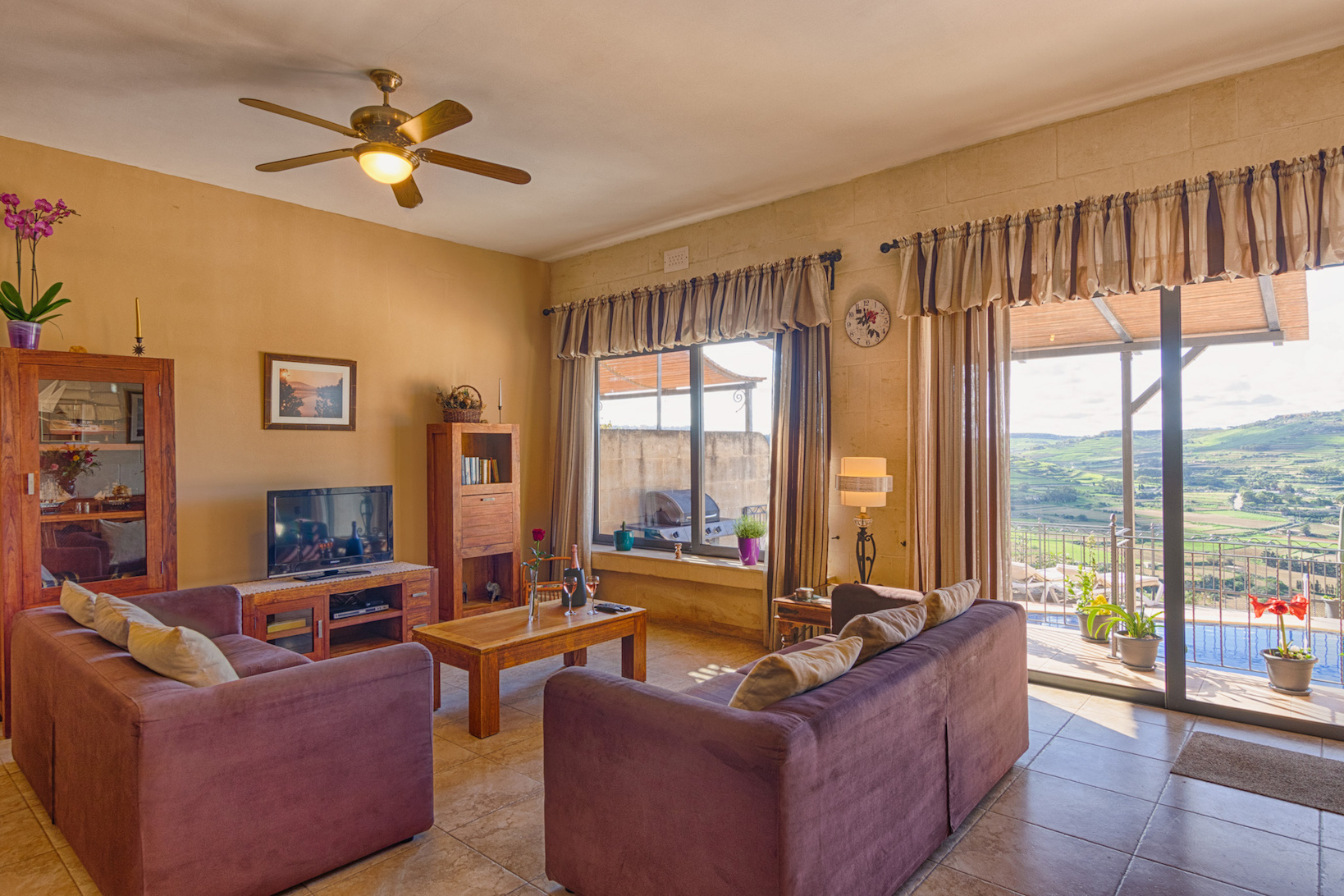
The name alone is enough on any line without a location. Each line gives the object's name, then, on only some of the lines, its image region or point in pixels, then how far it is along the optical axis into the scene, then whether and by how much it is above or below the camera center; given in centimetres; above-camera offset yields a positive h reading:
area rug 266 -130
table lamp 391 -22
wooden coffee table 328 -94
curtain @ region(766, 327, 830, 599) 452 -14
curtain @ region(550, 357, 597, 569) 594 -13
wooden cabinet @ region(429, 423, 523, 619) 522 -52
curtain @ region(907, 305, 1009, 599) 383 -5
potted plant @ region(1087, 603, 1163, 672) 383 -106
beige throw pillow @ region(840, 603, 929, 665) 230 -61
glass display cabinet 336 -13
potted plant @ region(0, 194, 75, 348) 348 +82
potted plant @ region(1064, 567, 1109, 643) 412 -94
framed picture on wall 466 +36
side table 397 -96
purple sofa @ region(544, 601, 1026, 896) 167 -88
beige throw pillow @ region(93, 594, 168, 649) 236 -57
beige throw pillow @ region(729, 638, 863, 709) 188 -62
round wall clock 430 +72
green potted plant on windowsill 498 -67
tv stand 413 -100
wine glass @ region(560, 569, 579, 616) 393 -76
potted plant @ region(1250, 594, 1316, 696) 338 -105
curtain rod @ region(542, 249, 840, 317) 448 +113
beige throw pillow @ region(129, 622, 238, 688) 208 -60
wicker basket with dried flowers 534 +29
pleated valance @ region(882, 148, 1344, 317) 302 +93
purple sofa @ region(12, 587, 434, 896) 189 -92
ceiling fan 284 +125
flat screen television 439 -52
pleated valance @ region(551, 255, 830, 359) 461 +94
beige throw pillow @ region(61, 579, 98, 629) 262 -57
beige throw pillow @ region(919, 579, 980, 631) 262 -61
